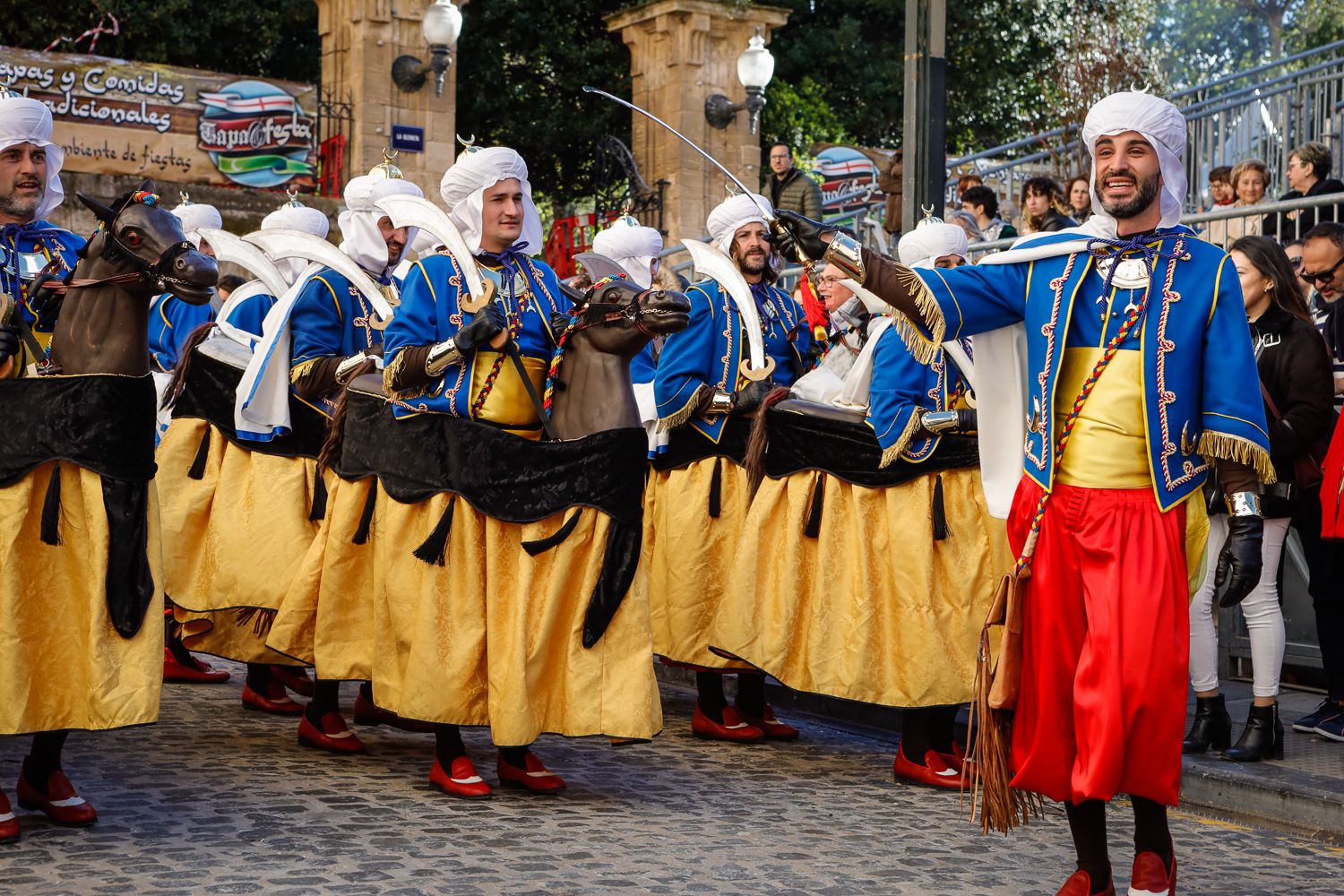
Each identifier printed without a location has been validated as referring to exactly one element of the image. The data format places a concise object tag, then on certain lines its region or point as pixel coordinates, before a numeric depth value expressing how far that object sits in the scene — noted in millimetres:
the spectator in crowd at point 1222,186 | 11133
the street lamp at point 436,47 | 19188
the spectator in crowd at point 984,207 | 12203
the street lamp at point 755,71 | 20203
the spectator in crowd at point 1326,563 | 7598
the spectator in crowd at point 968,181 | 13938
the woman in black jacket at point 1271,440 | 7055
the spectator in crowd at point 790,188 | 14516
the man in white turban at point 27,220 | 5750
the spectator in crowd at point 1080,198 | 11312
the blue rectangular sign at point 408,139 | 19734
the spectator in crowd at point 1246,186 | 9477
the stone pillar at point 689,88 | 21375
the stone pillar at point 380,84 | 19609
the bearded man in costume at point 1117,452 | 4496
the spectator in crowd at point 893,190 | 14707
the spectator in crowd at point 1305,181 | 9489
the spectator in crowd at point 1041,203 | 11398
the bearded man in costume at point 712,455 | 7871
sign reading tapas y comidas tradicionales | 17203
